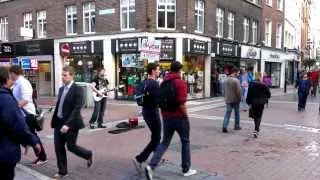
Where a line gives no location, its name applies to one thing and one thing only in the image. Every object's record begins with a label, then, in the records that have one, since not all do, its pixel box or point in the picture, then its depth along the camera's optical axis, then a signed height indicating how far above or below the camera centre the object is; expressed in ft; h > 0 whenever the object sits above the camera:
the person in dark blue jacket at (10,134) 9.83 -1.84
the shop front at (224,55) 61.97 +3.36
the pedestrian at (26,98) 18.29 -1.41
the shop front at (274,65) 84.93 +2.07
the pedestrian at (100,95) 29.44 -2.08
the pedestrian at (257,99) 25.48 -2.03
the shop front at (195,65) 54.69 +1.28
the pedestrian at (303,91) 41.97 -2.32
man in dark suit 16.20 -2.26
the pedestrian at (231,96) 27.76 -1.99
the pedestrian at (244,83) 42.21 -1.37
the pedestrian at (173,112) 15.86 -1.92
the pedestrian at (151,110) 17.60 -1.99
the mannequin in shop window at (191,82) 56.75 -1.63
